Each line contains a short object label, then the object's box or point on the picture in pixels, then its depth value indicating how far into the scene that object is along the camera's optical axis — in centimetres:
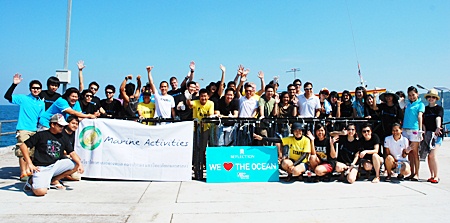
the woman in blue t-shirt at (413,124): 693
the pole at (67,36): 1036
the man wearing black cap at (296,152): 679
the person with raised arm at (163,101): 771
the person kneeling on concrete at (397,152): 690
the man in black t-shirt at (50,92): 707
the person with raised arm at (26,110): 668
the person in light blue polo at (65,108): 676
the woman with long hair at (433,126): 688
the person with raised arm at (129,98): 819
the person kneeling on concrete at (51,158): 573
